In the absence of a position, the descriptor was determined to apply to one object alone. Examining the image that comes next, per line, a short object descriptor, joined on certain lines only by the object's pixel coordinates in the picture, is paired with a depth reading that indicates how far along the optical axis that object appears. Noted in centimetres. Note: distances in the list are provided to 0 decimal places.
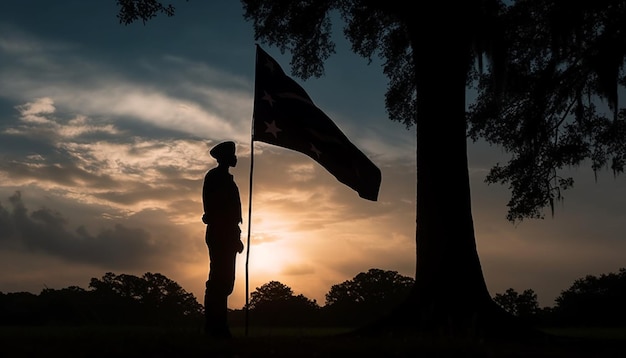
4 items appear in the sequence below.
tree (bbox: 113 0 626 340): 1289
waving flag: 1119
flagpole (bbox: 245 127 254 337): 1003
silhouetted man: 1008
